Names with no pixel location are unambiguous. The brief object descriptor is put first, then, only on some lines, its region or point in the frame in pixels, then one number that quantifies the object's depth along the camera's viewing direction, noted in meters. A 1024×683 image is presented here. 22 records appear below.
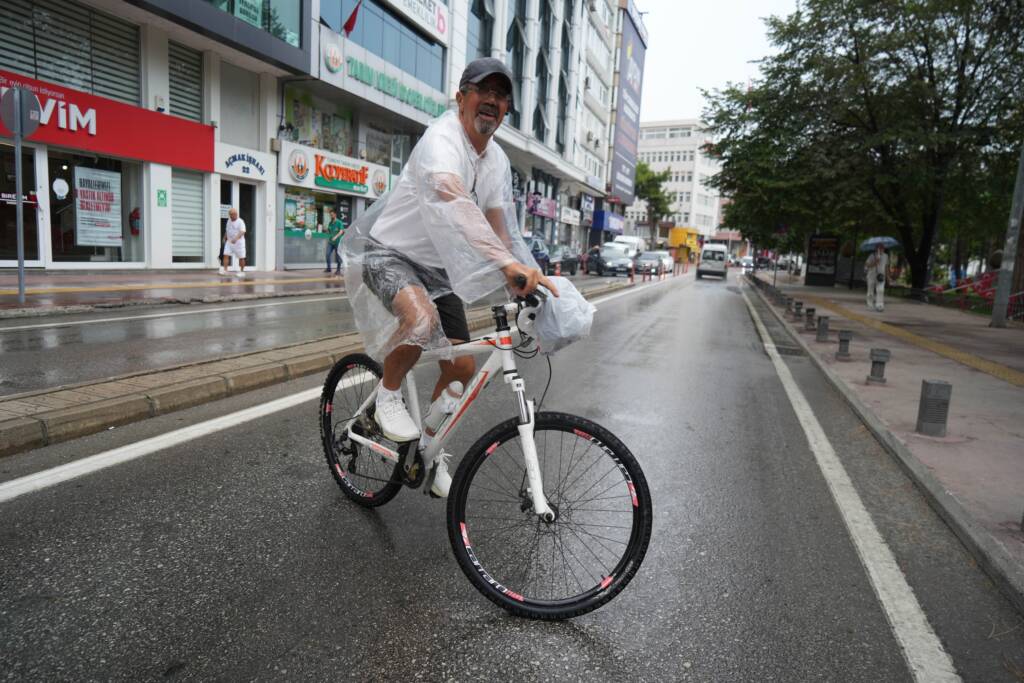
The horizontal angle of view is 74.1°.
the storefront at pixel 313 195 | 22.45
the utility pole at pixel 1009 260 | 14.76
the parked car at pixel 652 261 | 37.12
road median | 3.98
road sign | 9.36
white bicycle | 2.47
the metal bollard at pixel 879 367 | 7.77
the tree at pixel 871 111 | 20.12
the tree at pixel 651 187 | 84.62
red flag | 22.94
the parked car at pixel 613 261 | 35.91
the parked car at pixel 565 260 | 29.41
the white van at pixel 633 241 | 42.72
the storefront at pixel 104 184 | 14.97
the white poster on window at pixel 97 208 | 16.30
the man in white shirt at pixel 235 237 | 17.61
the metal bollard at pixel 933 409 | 5.33
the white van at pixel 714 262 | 45.69
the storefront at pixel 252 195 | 20.22
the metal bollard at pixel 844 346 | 9.69
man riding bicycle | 2.56
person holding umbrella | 19.97
